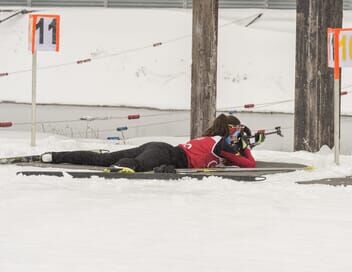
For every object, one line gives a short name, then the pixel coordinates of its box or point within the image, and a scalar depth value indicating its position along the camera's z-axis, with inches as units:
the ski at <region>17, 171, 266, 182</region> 629.3
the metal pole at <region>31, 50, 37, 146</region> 862.1
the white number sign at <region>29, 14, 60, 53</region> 864.9
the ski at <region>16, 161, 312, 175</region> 670.5
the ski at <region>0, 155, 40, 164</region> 721.0
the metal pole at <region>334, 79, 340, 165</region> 729.6
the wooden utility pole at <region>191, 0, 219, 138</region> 871.7
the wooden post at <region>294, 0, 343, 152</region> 843.4
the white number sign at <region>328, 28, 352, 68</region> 724.7
